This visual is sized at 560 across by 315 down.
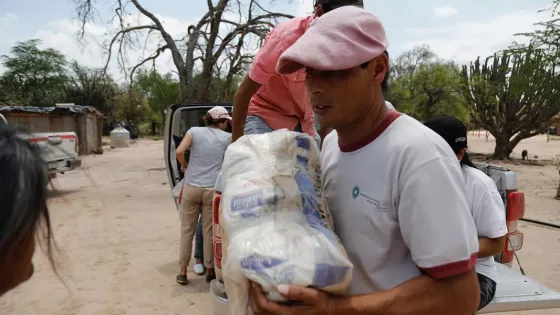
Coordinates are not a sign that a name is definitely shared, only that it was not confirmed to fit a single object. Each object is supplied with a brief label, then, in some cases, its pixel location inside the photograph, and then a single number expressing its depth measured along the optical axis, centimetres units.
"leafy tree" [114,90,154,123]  4228
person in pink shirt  222
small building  1772
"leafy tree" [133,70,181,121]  4794
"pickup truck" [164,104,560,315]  272
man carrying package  108
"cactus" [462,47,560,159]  1759
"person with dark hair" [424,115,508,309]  230
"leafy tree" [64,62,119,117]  3538
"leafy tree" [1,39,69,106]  3609
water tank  2706
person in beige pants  486
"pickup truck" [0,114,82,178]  976
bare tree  1344
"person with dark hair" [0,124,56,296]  104
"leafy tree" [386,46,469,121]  2205
